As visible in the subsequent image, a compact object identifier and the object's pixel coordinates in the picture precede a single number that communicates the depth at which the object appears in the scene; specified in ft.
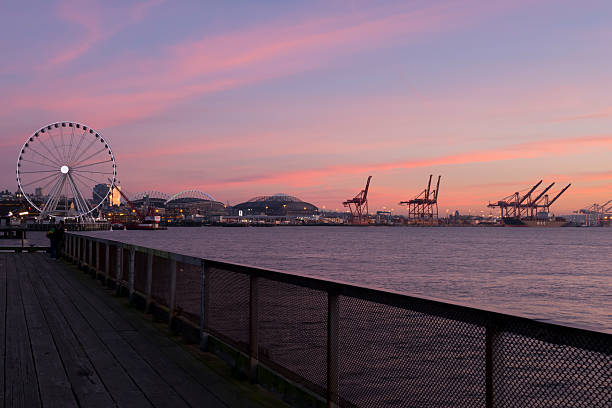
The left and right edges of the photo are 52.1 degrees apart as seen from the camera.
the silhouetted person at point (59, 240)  89.20
